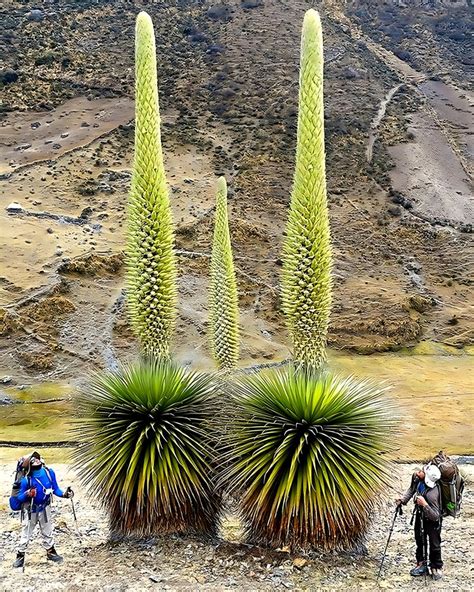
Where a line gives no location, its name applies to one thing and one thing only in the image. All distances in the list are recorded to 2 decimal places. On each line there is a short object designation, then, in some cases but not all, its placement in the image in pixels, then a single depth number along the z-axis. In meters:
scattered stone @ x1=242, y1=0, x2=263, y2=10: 59.97
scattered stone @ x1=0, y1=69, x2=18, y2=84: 46.34
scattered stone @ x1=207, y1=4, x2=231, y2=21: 58.91
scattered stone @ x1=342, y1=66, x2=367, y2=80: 51.28
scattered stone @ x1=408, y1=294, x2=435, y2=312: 30.55
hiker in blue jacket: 7.11
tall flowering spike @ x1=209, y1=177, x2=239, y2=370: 10.06
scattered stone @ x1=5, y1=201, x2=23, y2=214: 32.75
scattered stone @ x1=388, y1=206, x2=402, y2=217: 37.78
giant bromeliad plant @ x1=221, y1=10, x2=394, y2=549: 6.49
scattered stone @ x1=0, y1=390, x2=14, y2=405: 20.64
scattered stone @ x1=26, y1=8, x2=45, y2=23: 54.69
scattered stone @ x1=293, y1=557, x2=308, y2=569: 6.84
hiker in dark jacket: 6.71
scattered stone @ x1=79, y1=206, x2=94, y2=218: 33.88
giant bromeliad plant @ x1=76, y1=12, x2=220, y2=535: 6.86
